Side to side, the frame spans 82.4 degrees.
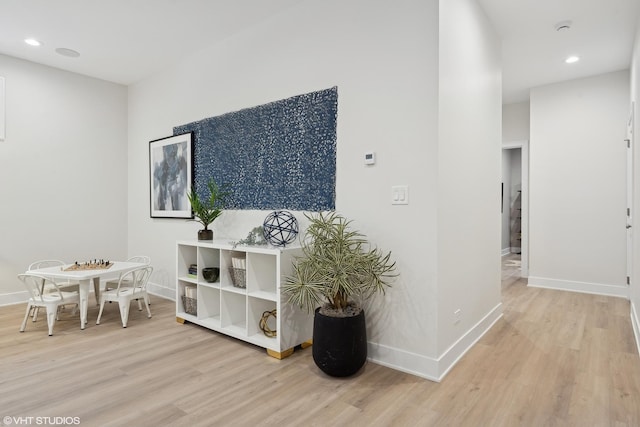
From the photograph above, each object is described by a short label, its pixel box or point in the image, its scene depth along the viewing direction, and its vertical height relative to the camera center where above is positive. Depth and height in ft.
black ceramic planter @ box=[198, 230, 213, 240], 11.41 -0.82
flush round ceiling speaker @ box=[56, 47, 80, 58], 13.28 +5.77
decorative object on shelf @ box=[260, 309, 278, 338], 9.64 -3.10
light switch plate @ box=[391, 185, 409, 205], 8.09 +0.29
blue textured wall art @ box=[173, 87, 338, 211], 9.61 +1.65
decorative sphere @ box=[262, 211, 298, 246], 9.87 -0.58
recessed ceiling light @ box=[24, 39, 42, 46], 12.50 +5.74
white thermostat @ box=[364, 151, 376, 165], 8.62 +1.18
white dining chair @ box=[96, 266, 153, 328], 11.19 -2.70
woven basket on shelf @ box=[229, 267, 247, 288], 9.94 -1.90
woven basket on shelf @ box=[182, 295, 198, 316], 11.26 -3.03
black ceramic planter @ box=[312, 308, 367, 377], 7.52 -2.86
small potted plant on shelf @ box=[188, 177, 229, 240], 11.49 +0.06
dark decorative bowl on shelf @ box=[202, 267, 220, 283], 10.72 -1.95
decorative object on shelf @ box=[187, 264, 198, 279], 11.34 -2.01
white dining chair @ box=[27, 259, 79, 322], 11.66 -2.56
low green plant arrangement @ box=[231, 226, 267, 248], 10.05 -0.87
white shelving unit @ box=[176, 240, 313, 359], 8.84 -2.47
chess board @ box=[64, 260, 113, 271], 11.59 -1.89
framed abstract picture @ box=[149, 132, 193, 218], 13.99 +1.33
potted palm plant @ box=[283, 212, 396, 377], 7.55 -1.68
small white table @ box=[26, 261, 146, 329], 10.59 -1.97
